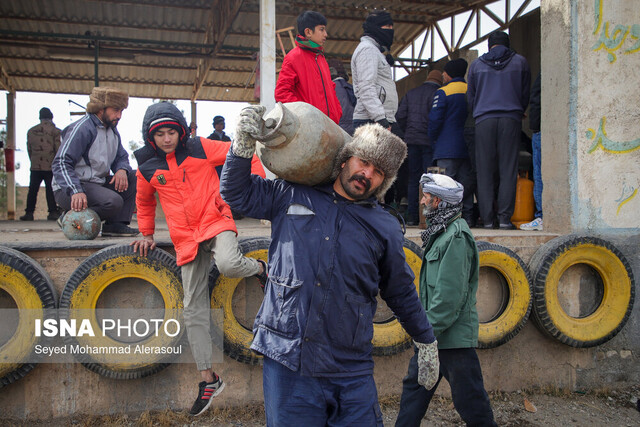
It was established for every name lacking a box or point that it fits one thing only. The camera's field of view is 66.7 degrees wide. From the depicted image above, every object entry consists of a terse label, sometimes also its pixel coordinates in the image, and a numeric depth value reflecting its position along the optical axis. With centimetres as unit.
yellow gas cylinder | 597
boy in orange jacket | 344
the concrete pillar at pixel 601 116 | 516
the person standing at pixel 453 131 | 598
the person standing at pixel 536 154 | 576
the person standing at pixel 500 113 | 565
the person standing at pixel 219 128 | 932
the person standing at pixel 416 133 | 645
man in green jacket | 300
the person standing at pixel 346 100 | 546
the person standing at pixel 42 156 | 888
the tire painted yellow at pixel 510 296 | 459
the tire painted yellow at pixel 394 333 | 439
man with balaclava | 488
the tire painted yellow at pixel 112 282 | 384
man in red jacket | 432
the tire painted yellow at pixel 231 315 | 409
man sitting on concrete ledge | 430
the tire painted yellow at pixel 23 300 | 372
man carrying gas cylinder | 214
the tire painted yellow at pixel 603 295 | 476
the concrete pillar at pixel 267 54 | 577
